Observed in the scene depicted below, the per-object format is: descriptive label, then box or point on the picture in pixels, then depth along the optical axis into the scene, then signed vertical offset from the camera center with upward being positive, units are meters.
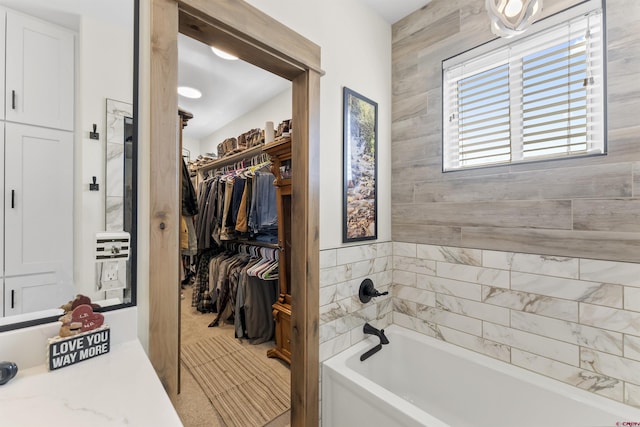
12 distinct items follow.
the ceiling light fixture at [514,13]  0.82 +0.64
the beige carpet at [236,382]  1.70 -1.26
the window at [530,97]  1.23 +0.62
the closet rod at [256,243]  2.62 -0.32
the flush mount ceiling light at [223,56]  2.16 +1.30
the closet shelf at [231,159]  2.88 +0.67
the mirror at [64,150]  0.74 +0.19
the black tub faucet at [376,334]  1.63 -0.76
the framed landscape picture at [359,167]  1.60 +0.29
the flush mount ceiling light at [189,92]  2.82 +1.32
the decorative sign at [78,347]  0.71 -0.38
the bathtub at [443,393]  1.15 -0.91
